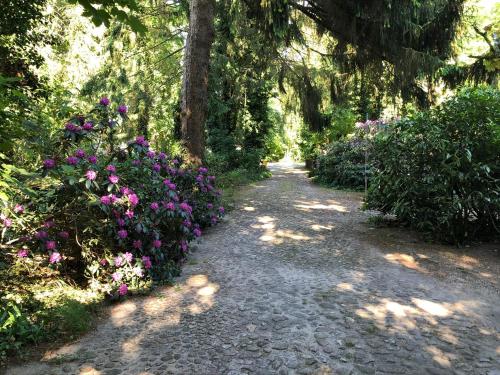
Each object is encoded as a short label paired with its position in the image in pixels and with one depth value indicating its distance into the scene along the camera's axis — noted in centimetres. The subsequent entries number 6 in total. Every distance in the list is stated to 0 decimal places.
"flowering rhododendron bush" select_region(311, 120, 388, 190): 1229
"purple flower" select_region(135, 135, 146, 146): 429
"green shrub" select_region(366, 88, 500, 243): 548
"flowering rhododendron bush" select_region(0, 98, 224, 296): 372
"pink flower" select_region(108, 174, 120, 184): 384
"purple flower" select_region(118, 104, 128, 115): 427
